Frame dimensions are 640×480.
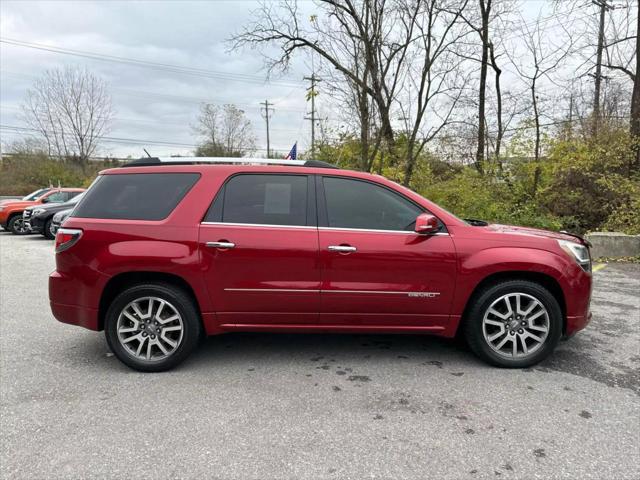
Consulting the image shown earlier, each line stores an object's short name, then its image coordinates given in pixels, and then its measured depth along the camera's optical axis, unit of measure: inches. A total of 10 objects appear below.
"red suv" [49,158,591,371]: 135.0
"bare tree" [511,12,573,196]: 428.5
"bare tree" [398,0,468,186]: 432.5
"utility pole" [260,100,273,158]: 2206.2
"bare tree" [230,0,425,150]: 445.1
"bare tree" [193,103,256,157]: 1669.4
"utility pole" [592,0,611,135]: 424.3
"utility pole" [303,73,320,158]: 518.3
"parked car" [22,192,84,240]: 532.4
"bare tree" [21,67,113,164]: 1445.6
